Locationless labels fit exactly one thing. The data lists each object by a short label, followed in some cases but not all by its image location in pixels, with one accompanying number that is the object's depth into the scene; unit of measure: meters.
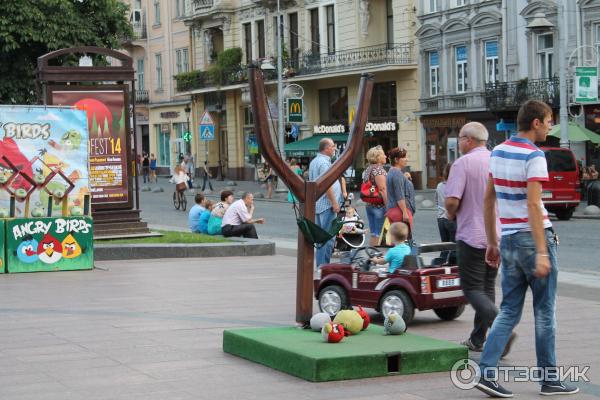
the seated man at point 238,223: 21.83
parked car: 30.84
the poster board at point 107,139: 20.41
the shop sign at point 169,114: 70.46
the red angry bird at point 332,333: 8.96
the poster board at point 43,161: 17.20
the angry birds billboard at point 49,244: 16.97
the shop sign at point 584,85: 34.66
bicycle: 38.81
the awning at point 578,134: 37.31
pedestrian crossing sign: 42.73
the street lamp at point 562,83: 34.50
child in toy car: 11.38
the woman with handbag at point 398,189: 14.90
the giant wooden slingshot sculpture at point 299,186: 10.09
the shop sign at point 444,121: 46.79
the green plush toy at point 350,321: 9.30
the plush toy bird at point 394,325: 9.28
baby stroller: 19.38
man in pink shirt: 9.34
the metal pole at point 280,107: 47.62
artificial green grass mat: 8.33
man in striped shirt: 7.70
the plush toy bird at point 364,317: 9.55
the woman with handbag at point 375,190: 15.95
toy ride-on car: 11.12
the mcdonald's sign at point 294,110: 43.31
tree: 31.34
